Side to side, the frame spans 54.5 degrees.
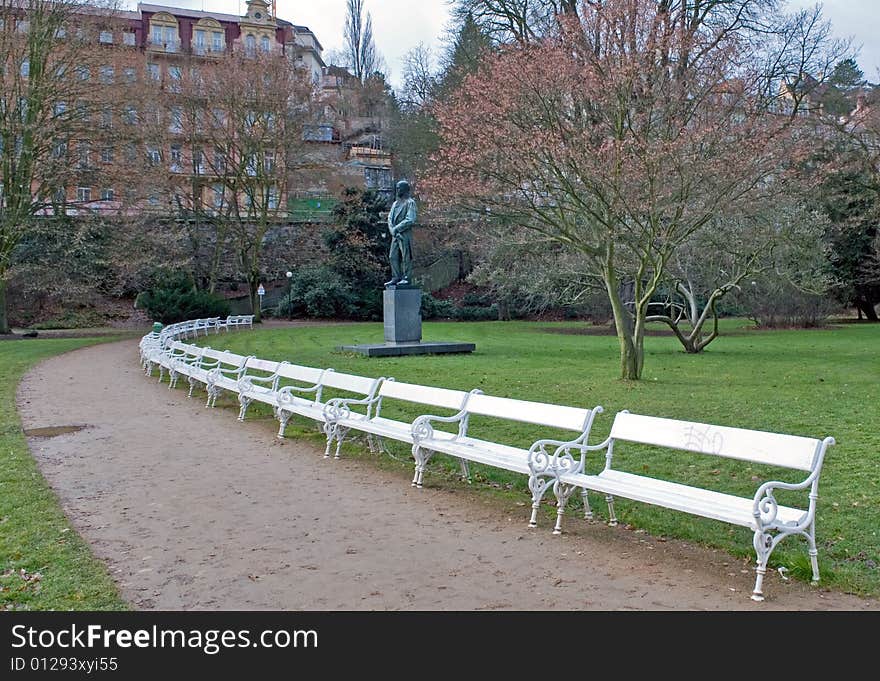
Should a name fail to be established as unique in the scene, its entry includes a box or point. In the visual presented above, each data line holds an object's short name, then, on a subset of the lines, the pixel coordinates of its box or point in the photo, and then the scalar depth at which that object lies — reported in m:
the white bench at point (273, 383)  10.04
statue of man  21.00
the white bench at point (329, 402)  8.62
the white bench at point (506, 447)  5.95
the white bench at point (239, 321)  33.11
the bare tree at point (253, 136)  35.72
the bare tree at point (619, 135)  13.60
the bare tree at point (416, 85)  44.70
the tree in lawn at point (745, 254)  19.28
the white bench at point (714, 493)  4.60
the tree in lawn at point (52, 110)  27.84
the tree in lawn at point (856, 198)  27.62
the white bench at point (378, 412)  7.75
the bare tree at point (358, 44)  66.06
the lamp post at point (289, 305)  42.41
